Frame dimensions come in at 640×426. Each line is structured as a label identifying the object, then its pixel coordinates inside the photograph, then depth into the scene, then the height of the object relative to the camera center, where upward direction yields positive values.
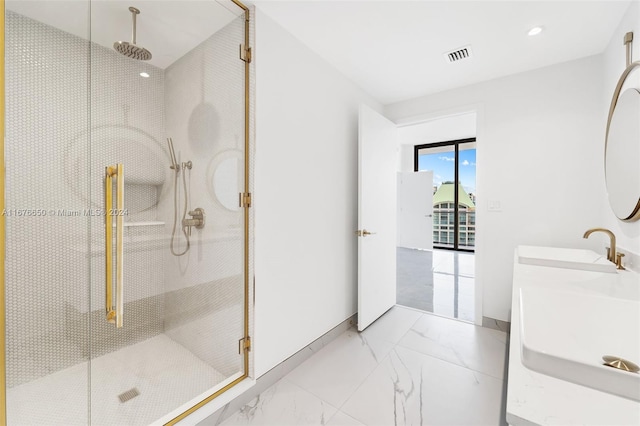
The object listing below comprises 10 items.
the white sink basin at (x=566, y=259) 1.55 -0.28
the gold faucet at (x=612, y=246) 1.64 -0.20
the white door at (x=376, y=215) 2.51 -0.03
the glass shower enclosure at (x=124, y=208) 1.07 +0.02
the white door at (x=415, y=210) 6.29 +0.06
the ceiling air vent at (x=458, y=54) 2.09 +1.25
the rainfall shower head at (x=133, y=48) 1.27 +0.78
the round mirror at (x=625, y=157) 1.43 +0.33
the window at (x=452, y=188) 6.27 +0.58
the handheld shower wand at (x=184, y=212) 1.47 +0.00
